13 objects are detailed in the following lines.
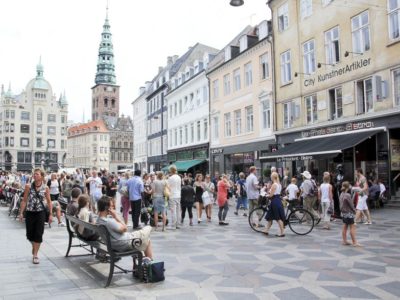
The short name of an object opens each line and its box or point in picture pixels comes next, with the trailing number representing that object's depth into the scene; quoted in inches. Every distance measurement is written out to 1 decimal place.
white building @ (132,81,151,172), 2260.6
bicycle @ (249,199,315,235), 458.3
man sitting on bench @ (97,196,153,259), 257.9
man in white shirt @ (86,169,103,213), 621.4
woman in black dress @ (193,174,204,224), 592.7
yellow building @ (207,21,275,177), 1062.4
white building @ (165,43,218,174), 1449.3
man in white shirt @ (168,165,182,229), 508.4
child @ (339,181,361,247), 380.5
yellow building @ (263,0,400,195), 690.8
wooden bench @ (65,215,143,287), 249.8
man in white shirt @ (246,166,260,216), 546.3
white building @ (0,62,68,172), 3828.7
